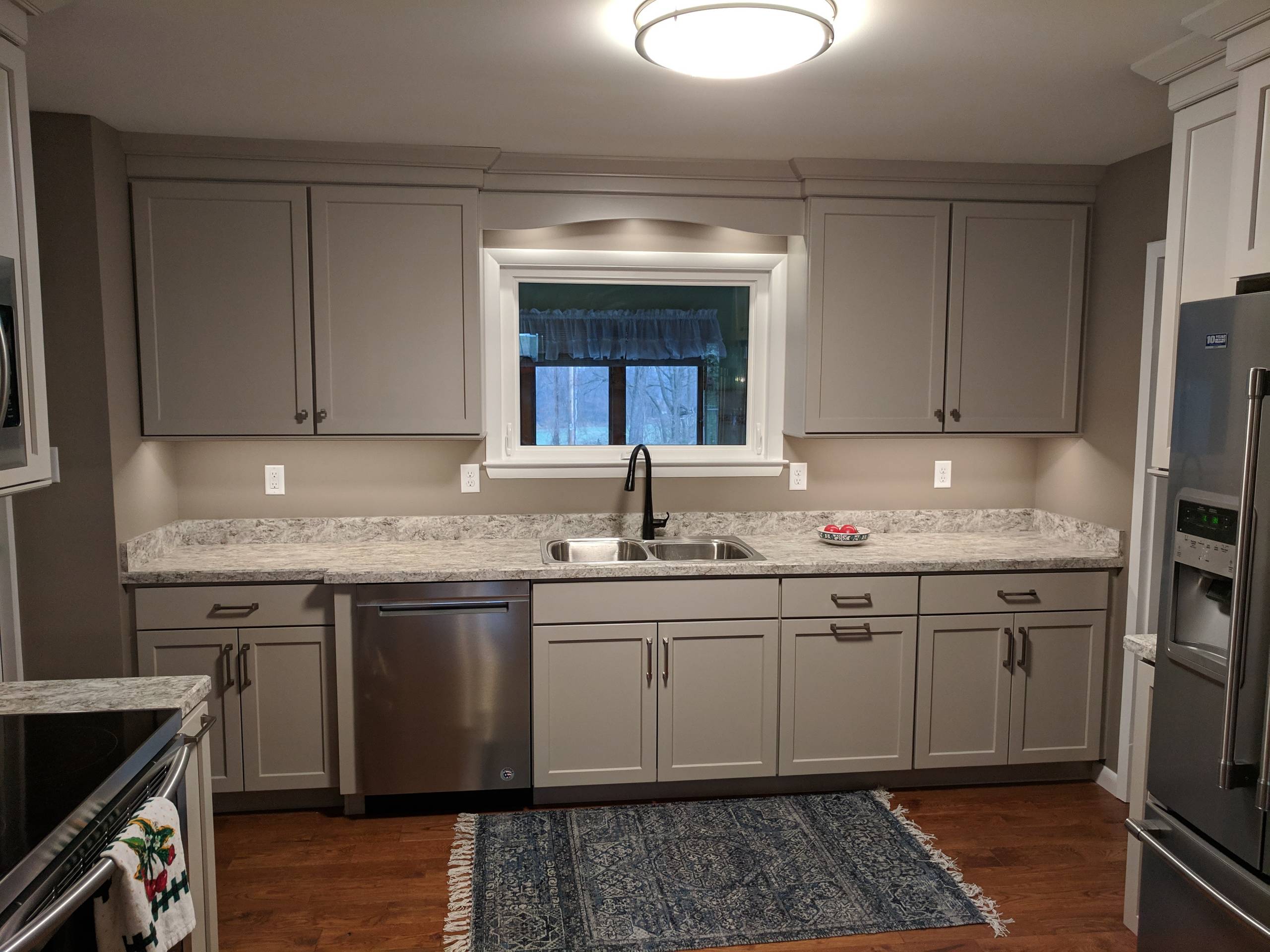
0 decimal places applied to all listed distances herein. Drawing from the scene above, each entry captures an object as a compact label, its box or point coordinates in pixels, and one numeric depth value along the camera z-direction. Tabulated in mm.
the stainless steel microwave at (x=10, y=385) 1778
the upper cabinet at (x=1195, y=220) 2148
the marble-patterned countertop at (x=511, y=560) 2902
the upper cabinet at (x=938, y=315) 3264
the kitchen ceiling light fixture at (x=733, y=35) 1850
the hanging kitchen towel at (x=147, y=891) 1285
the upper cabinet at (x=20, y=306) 1827
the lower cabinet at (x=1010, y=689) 3164
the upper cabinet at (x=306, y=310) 2979
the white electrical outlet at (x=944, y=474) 3678
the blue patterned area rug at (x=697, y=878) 2385
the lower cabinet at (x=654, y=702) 2998
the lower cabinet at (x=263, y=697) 2932
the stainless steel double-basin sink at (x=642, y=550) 3385
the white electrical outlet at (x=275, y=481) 3359
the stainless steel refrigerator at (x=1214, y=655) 1618
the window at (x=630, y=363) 3514
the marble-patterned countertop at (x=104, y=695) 1723
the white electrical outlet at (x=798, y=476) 3611
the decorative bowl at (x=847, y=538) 3328
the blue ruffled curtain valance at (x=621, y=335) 3545
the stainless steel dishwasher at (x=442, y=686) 2916
